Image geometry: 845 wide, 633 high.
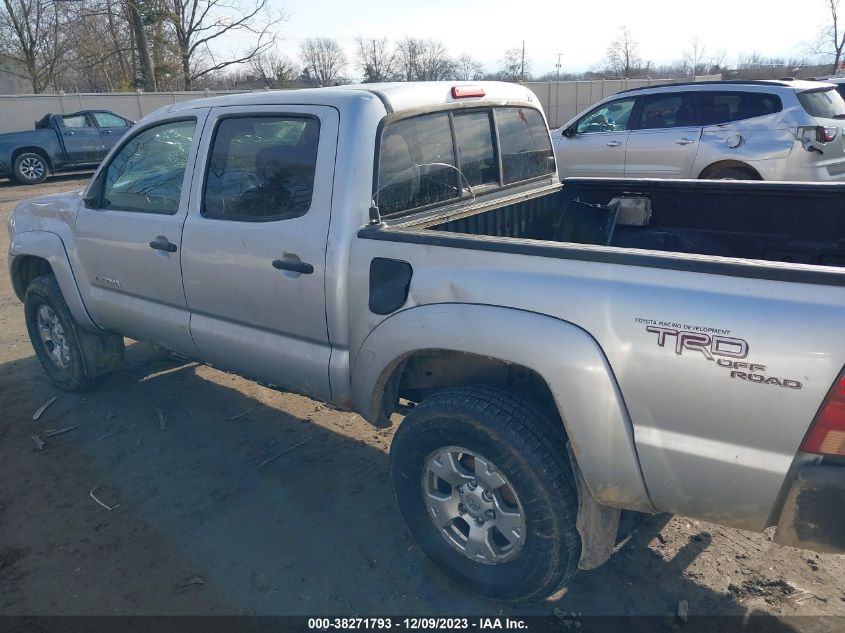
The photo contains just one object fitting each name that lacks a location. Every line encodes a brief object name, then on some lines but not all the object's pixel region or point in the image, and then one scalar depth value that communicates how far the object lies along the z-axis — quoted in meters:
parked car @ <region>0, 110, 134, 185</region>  16.42
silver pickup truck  1.92
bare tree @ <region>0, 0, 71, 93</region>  33.50
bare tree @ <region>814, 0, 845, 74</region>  34.68
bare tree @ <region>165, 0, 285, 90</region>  32.00
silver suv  7.64
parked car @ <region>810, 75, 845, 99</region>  11.02
